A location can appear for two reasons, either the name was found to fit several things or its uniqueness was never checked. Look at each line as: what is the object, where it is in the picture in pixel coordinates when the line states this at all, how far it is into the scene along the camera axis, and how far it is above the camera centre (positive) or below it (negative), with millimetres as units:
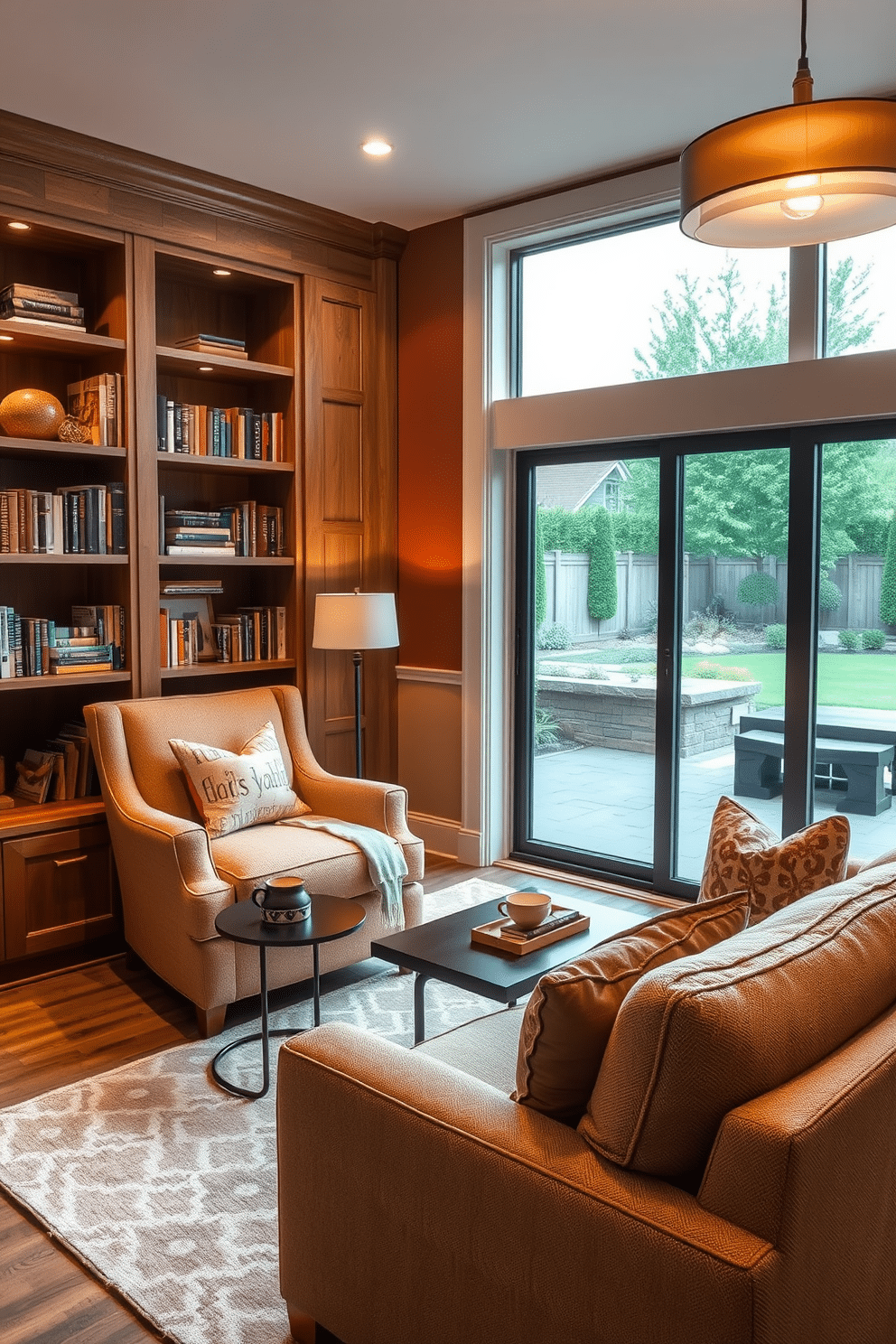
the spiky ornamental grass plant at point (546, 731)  4961 -557
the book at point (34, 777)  4023 -623
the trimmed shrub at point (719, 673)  4258 -251
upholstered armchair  3295 -791
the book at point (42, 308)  3848 +1112
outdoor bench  3902 -591
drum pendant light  1688 +749
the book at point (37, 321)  3855 +1066
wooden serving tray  2773 -863
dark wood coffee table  2592 -890
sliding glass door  3941 -135
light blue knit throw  3666 -867
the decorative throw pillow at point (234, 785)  3754 -620
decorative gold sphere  3893 +719
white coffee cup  2840 -794
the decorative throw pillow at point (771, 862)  2285 -550
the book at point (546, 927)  2811 -845
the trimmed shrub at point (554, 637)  4871 -120
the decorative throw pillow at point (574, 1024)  1575 -611
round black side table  2883 -875
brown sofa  1345 -782
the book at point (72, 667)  4027 -214
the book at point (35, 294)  3850 +1164
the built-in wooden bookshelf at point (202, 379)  4021 +997
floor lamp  4410 -42
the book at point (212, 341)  4449 +1137
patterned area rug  2131 -1342
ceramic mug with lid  2975 -808
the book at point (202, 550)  4359 +253
